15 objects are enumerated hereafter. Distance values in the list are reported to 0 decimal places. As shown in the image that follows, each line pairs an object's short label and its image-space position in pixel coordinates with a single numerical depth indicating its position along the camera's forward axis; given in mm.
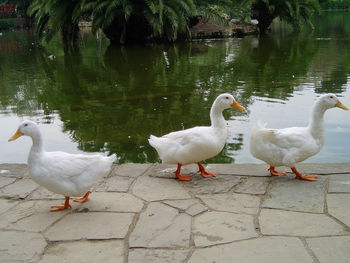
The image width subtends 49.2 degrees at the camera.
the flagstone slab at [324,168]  4301
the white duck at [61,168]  3477
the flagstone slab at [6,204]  3703
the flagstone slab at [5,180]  4328
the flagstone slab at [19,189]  3994
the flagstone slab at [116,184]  4070
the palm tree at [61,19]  18797
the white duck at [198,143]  4164
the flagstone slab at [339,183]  3779
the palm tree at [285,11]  23828
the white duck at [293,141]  4023
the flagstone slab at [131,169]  4504
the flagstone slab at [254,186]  3881
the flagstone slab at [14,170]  4598
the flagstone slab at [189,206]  3482
